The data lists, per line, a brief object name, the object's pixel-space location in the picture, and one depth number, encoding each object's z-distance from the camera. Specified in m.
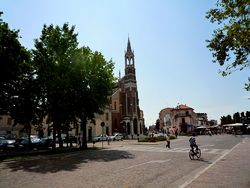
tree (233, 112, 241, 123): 81.26
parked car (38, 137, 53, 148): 23.43
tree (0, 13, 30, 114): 16.06
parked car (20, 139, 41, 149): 22.15
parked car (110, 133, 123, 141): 39.38
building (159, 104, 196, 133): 75.17
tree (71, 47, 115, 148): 19.62
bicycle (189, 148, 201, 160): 12.64
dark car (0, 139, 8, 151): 21.14
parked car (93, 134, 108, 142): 37.43
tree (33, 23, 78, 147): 18.19
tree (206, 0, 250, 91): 5.70
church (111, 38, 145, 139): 56.76
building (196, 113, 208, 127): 106.34
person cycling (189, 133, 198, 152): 12.55
